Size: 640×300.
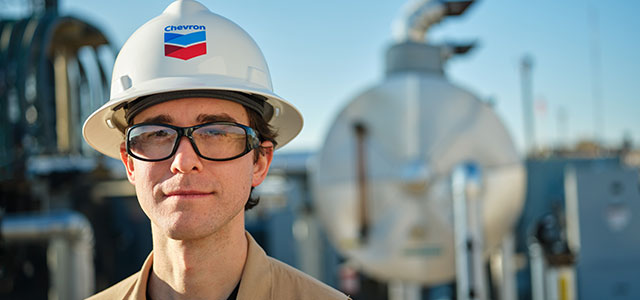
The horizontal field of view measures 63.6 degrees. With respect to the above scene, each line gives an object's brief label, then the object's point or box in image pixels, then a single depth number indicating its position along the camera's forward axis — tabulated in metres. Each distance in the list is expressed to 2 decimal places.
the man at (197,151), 1.31
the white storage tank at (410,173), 4.63
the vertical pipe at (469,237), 4.04
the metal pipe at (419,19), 5.90
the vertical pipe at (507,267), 5.14
